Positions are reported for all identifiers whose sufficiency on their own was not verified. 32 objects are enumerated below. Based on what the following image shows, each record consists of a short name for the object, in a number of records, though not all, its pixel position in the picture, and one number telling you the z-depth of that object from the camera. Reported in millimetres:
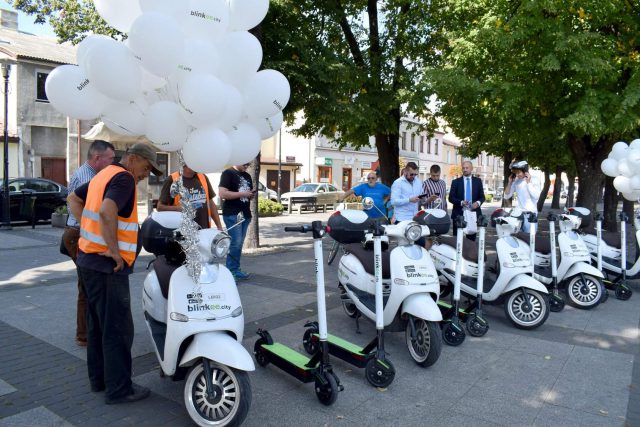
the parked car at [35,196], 14992
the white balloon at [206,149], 3672
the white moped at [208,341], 3281
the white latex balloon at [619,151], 8479
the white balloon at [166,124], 3693
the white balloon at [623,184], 8289
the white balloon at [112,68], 3434
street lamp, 14047
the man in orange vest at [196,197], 5922
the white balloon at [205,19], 3572
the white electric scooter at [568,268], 6824
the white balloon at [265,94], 4141
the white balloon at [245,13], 4003
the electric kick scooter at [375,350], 4156
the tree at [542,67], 9688
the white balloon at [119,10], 3770
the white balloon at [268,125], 4449
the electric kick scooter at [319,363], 3795
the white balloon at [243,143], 4117
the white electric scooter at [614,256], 7676
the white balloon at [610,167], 8594
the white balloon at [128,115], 3834
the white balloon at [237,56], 3807
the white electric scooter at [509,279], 5809
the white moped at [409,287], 4559
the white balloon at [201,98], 3475
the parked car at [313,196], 27000
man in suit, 8763
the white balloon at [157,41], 3340
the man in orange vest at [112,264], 3635
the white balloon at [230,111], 3674
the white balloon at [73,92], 3709
